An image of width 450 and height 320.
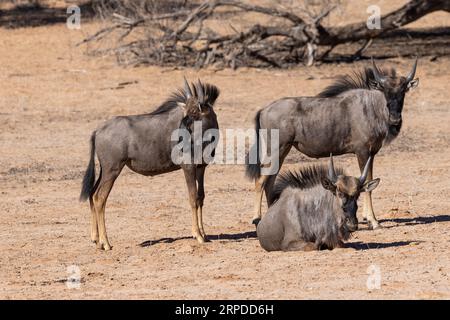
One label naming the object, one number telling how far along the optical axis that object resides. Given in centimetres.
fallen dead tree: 2622
